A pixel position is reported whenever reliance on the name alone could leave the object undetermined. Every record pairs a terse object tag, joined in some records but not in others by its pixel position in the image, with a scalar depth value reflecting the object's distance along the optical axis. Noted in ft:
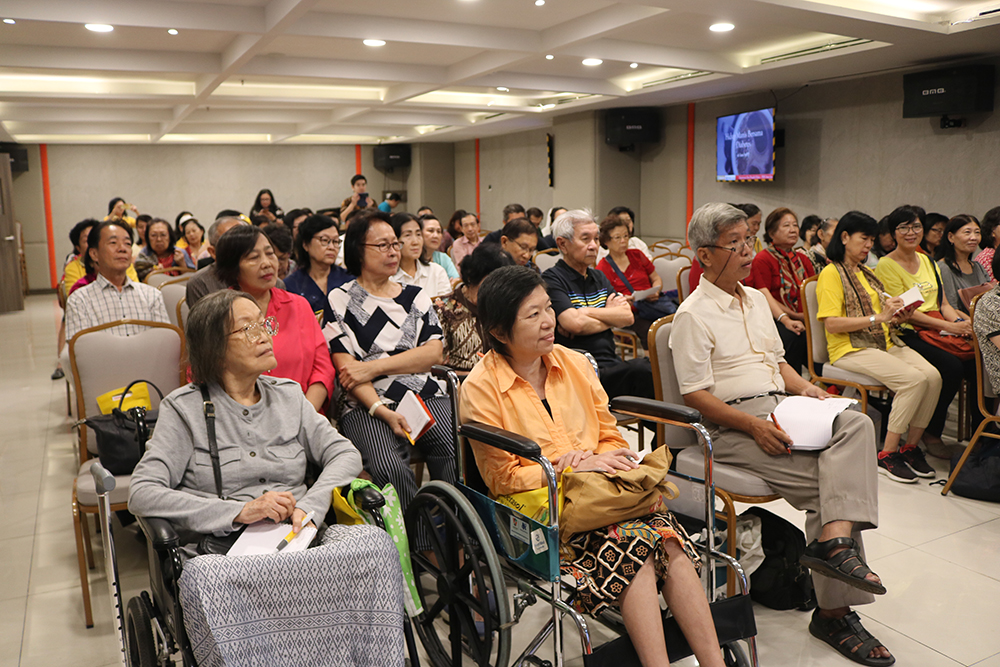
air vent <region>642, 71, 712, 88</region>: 27.07
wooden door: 34.09
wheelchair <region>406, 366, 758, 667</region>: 6.12
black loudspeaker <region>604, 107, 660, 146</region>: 35.06
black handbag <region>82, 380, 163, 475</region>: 8.38
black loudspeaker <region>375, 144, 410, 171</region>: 52.90
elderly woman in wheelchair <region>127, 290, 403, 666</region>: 5.28
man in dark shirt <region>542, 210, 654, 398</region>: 10.84
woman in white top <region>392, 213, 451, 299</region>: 13.16
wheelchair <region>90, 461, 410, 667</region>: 5.45
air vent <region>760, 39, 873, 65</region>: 21.51
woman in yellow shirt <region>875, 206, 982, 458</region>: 13.21
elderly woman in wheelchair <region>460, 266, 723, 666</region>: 6.13
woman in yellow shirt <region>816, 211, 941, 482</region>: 12.43
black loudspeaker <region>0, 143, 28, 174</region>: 43.70
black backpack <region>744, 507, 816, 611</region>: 8.45
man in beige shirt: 7.56
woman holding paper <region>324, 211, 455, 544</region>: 8.76
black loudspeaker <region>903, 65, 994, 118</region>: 21.49
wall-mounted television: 29.37
